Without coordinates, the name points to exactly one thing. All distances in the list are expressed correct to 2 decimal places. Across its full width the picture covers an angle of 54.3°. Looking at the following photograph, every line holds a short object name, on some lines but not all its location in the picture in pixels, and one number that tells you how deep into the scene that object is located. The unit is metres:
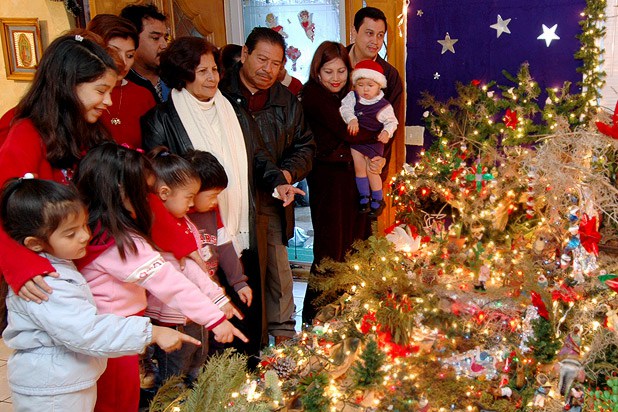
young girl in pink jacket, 1.86
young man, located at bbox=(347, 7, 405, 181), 3.63
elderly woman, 2.54
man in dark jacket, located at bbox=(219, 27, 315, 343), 2.87
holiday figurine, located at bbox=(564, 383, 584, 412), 1.81
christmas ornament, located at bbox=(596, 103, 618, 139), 1.78
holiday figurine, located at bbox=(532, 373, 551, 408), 1.94
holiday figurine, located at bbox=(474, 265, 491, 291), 2.75
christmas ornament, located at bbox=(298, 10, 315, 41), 4.73
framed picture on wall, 3.99
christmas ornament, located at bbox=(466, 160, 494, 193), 3.13
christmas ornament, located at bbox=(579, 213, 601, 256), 2.20
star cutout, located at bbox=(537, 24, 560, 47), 3.95
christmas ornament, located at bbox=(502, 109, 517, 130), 3.55
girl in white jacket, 1.63
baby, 3.53
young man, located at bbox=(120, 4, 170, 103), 2.99
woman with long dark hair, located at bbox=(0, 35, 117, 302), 1.89
